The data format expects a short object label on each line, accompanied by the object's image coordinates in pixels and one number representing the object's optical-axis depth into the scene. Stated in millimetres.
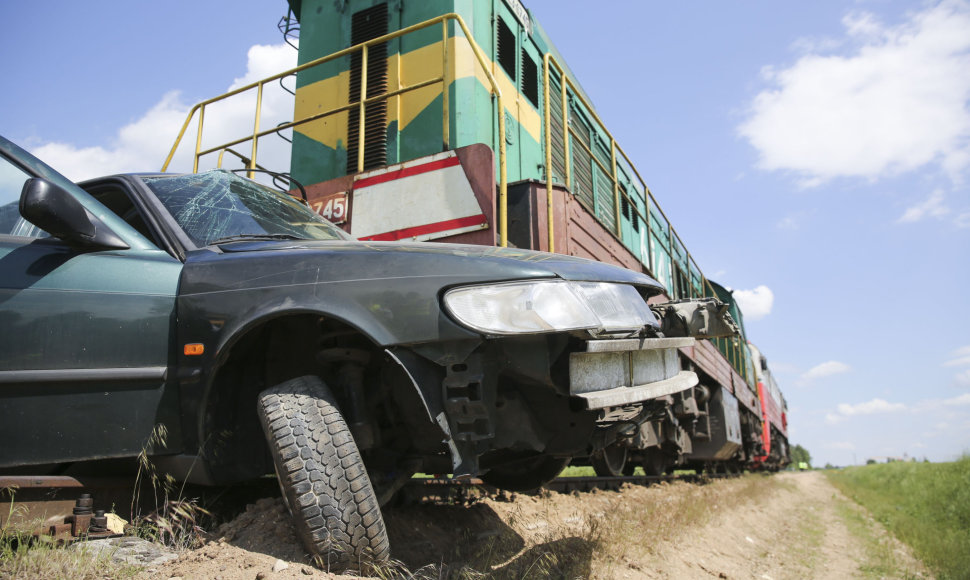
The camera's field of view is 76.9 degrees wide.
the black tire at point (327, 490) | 1822
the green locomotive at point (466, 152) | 3561
